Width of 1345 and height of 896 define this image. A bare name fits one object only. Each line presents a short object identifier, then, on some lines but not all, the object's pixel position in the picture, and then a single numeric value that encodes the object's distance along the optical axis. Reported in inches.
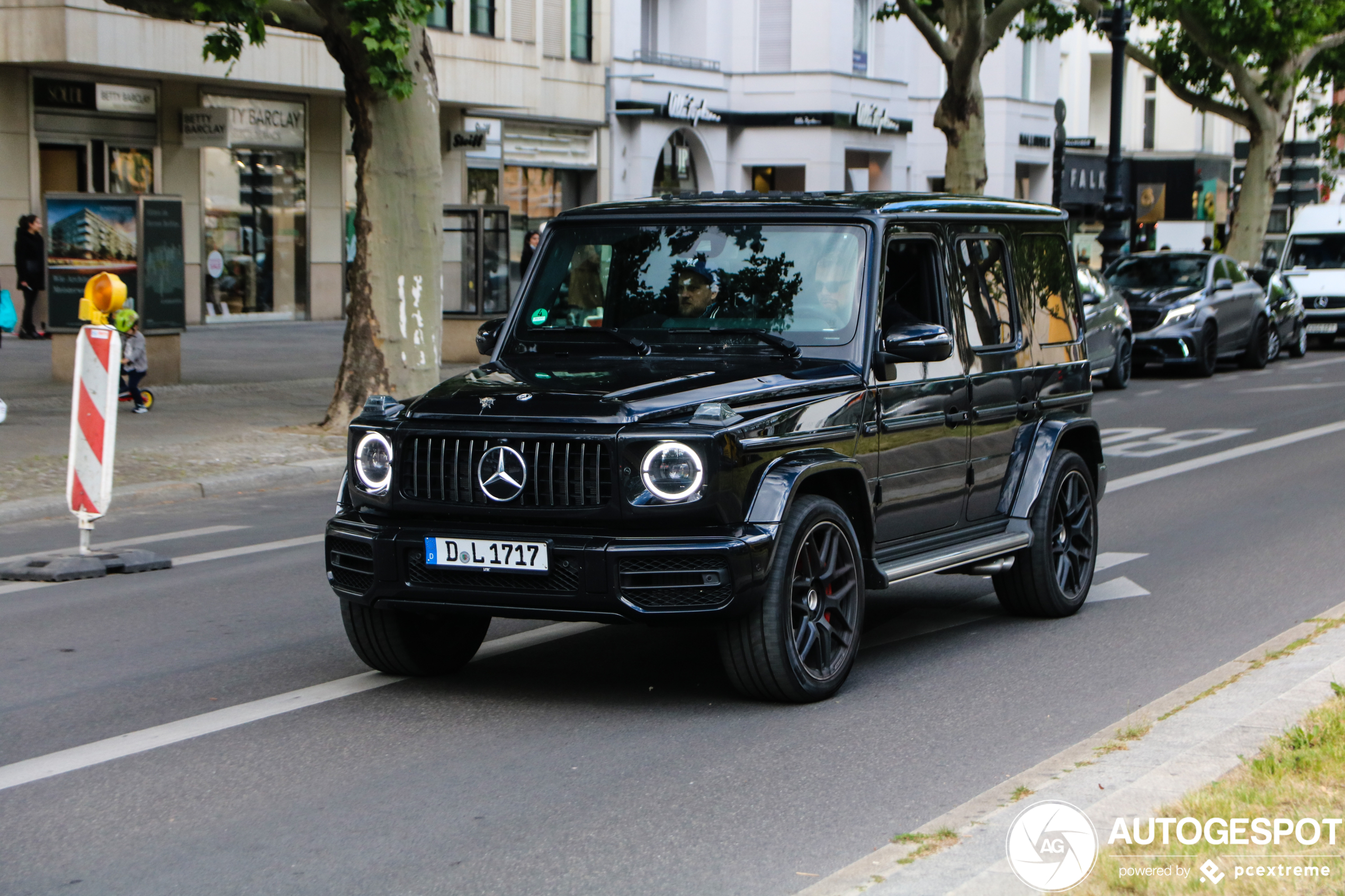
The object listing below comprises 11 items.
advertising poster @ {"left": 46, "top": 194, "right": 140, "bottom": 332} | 727.1
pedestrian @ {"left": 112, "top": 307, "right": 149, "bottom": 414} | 653.9
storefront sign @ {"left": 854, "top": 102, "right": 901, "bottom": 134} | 1731.1
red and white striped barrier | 367.6
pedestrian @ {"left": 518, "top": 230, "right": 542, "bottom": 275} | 1137.4
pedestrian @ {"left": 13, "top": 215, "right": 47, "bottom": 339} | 984.3
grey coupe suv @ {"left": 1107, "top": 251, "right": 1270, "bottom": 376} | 968.3
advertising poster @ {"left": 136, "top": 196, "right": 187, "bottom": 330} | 748.0
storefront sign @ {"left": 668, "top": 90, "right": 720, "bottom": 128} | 1576.0
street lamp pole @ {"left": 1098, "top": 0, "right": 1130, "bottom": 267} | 1126.4
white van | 1290.6
